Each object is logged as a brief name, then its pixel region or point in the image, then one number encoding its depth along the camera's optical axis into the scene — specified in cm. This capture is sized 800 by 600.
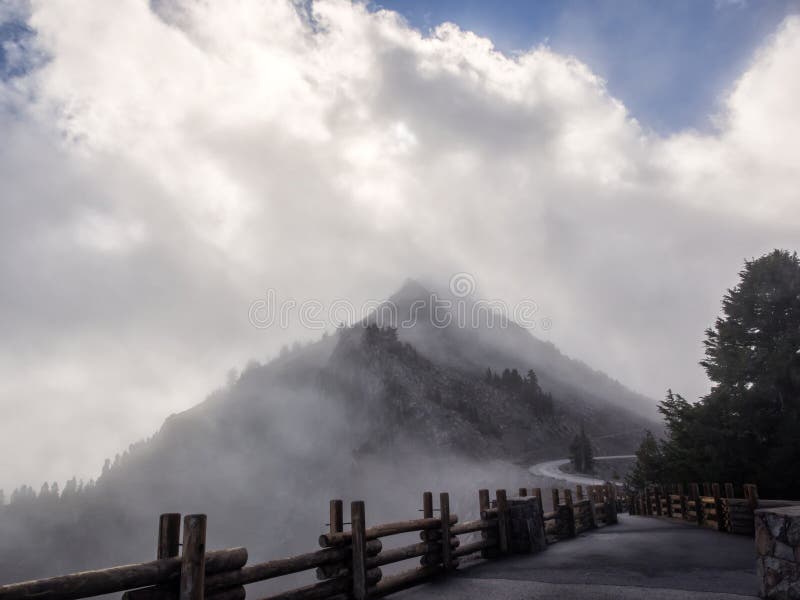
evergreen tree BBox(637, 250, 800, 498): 2580
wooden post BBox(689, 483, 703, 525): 2214
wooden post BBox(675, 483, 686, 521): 2457
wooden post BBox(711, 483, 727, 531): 1961
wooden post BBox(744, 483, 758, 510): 1736
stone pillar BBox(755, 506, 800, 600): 693
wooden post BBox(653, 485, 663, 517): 3077
